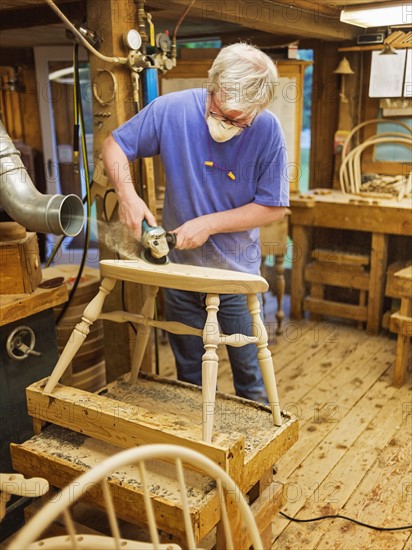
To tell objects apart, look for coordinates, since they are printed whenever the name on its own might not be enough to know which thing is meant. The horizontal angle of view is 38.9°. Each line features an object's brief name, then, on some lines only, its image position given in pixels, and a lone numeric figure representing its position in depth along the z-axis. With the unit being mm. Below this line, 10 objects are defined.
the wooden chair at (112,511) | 939
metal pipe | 1927
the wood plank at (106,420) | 1734
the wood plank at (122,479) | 1666
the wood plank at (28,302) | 2111
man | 2199
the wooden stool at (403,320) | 3389
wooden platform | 1711
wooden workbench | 3986
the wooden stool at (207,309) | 1774
